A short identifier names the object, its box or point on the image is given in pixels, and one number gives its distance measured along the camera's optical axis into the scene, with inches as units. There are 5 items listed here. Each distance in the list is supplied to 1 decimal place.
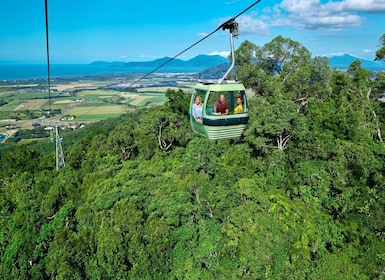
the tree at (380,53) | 991.7
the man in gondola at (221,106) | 340.8
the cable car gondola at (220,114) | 327.6
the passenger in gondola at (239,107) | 348.9
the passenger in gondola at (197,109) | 350.3
